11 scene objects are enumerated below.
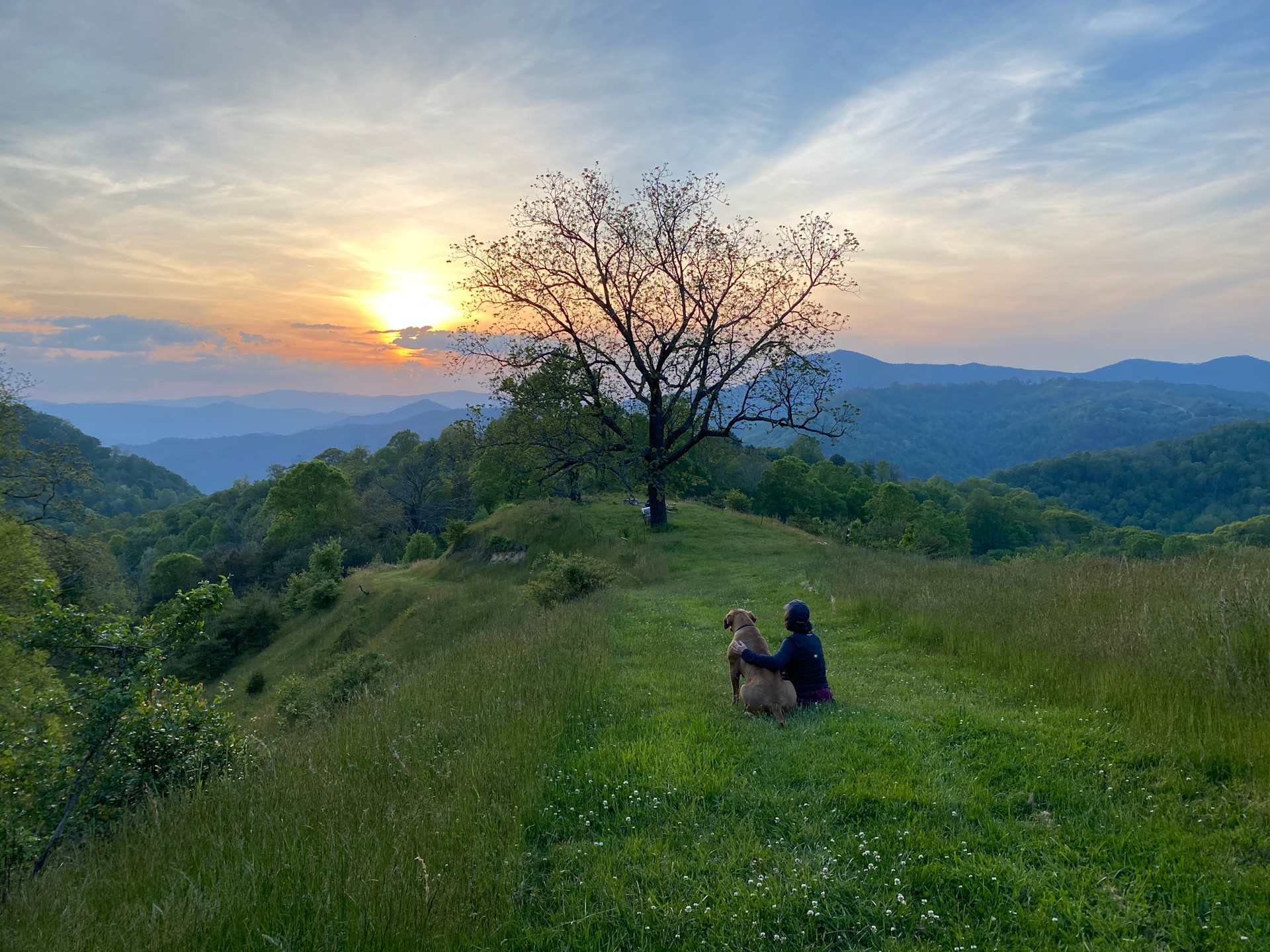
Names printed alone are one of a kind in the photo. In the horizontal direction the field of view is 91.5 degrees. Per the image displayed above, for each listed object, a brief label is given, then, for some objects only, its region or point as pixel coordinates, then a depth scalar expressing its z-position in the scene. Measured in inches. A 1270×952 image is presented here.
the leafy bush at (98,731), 216.5
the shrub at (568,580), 734.5
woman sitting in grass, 298.8
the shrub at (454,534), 1336.1
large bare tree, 1085.1
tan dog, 285.0
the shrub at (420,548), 1876.8
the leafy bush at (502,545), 1192.2
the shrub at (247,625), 1477.6
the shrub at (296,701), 647.1
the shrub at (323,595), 1430.9
